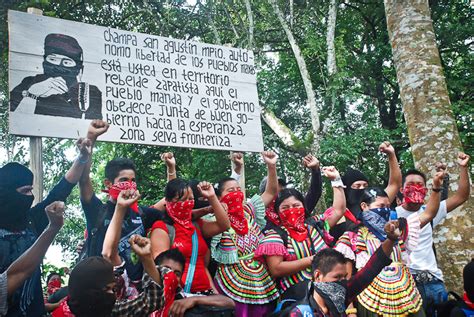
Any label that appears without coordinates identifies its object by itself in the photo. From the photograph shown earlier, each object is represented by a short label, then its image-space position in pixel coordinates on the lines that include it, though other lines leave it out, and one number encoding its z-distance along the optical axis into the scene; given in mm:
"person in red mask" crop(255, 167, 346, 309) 3791
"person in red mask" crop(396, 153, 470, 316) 4402
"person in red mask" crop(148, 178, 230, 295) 3621
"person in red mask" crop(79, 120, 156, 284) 3527
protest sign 4250
